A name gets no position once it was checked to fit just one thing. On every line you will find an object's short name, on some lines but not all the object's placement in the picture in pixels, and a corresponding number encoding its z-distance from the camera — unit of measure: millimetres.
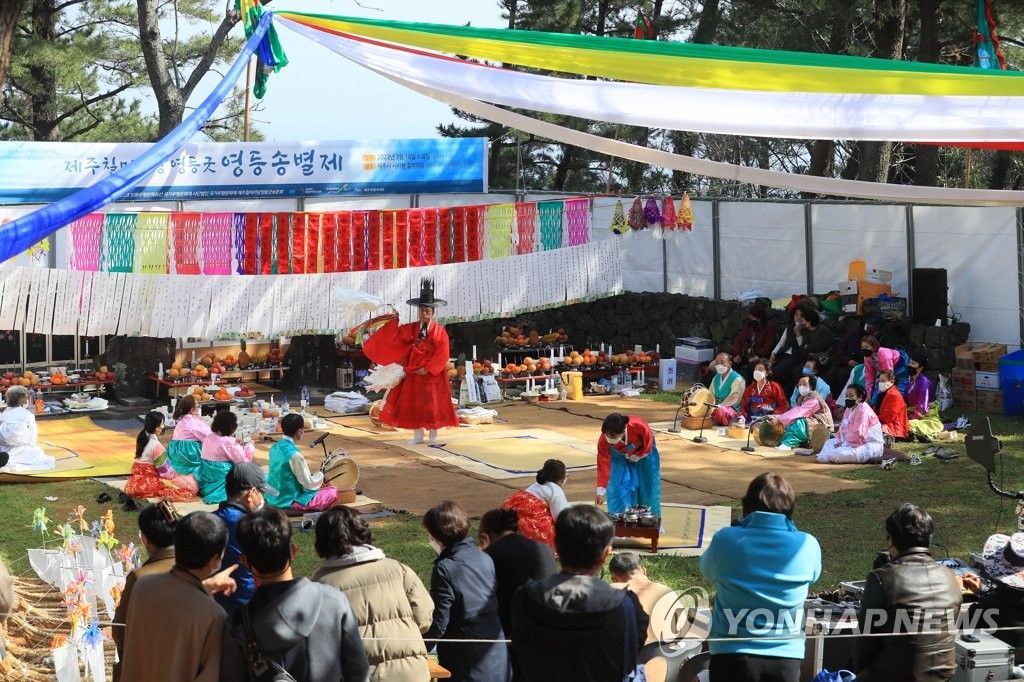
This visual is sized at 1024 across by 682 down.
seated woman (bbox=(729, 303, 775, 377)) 14836
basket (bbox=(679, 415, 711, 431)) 13562
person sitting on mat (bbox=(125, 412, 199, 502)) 10094
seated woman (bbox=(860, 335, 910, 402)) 12828
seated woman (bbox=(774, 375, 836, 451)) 12484
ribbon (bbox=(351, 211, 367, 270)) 14180
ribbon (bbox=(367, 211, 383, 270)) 14234
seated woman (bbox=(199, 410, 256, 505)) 9609
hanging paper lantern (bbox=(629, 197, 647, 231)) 16233
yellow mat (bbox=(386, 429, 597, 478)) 11594
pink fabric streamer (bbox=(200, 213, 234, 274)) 13484
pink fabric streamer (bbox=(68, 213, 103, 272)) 13297
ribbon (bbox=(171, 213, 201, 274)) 13445
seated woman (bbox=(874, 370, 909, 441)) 12367
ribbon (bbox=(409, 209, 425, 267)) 14461
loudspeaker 14180
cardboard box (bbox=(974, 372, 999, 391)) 13586
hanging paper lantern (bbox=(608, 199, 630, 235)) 16484
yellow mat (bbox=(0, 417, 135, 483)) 11086
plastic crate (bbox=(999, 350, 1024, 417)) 13312
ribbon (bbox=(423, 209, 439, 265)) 14539
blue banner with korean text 14641
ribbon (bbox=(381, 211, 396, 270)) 14320
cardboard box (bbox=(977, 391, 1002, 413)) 13609
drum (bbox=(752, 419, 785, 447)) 12484
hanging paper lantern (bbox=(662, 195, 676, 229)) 16062
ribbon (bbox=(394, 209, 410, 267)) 14414
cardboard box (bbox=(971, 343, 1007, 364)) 13695
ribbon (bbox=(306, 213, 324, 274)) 13953
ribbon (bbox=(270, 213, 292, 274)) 13758
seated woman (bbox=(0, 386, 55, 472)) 10977
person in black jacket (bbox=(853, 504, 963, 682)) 4590
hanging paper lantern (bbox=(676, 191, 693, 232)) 15867
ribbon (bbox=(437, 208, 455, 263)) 14641
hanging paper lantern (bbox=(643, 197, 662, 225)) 16219
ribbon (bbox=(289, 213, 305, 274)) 13844
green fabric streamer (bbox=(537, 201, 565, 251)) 15422
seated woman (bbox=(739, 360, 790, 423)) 13445
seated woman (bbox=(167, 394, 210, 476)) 10156
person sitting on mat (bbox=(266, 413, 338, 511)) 9445
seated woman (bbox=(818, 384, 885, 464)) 11648
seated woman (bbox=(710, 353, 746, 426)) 13781
